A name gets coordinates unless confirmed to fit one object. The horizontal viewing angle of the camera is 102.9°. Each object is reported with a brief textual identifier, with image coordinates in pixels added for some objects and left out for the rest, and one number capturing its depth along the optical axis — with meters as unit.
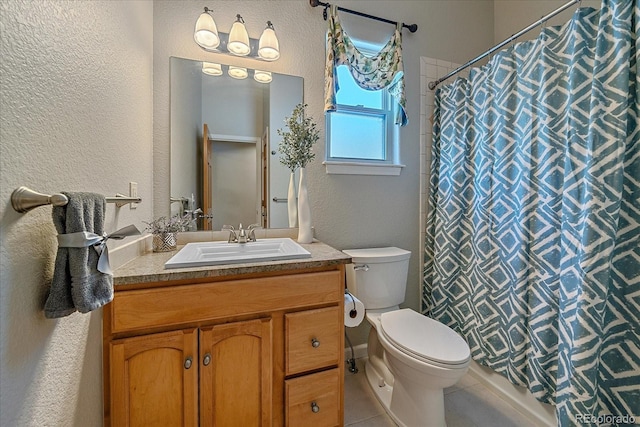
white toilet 1.17
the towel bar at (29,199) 0.52
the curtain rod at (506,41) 1.14
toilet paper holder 1.42
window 1.81
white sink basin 1.02
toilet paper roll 1.41
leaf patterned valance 1.63
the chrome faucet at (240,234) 1.46
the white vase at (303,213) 1.55
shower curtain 1.00
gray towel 0.58
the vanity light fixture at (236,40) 1.41
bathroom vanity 0.91
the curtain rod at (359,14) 1.65
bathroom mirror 1.49
